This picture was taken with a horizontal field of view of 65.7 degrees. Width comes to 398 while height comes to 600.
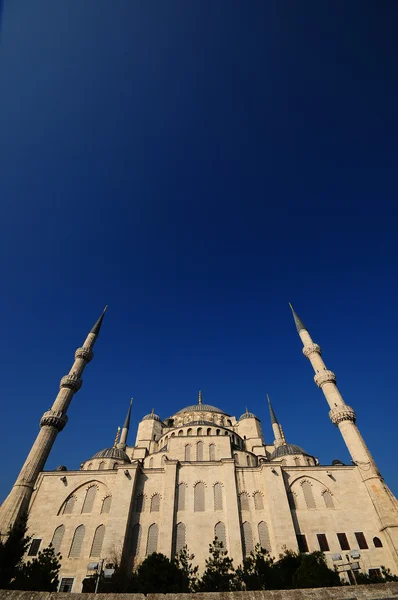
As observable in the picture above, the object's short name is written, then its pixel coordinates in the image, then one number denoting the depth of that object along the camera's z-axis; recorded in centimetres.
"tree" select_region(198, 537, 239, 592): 1553
